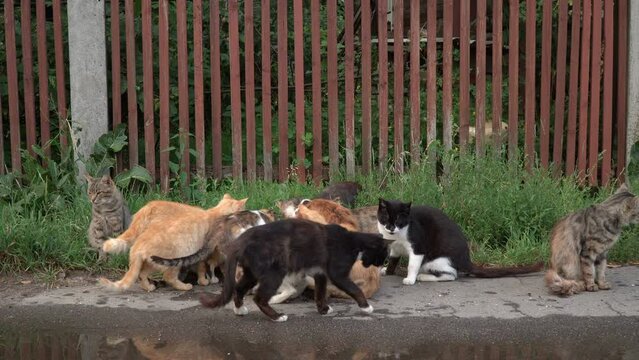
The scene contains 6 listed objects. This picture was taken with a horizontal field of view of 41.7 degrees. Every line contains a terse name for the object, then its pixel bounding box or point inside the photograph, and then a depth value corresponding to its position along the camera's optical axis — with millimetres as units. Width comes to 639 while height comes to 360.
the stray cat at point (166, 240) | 6469
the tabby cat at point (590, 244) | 6684
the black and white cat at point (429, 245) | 7074
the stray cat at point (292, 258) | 5844
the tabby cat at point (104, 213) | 7328
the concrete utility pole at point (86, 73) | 8547
